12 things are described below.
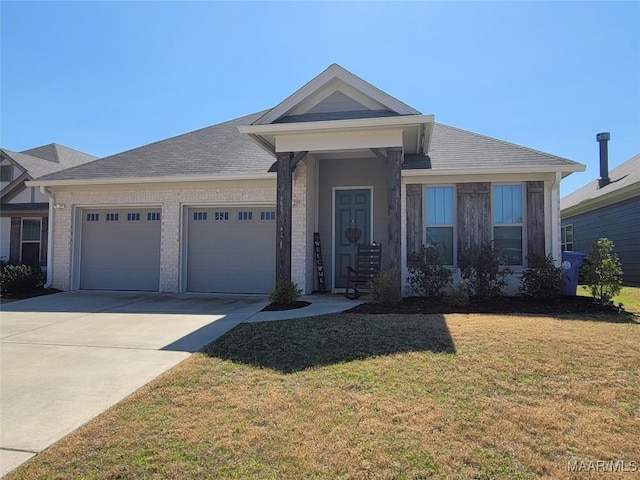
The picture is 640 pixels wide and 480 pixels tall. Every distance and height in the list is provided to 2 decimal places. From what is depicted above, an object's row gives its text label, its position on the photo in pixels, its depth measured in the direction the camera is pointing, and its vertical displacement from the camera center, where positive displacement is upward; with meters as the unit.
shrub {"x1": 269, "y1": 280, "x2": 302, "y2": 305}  8.09 -0.77
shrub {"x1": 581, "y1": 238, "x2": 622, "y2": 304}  7.99 -0.33
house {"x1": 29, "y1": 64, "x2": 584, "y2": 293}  8.75 +1.30
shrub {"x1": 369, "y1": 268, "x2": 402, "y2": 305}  7.89 -0.64
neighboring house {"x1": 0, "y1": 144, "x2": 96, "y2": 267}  14.02 +1.22
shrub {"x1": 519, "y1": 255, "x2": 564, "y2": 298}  8.48 -0.51
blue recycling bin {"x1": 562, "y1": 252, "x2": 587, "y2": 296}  9.44 -0.34
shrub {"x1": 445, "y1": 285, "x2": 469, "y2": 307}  7.84 -0.81
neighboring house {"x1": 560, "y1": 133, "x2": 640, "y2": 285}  14.15 +1.56
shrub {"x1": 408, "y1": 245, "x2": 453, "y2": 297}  8.88 -0.45
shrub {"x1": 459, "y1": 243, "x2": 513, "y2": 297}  8.73 -0.40
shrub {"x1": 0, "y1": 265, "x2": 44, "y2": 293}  10.66 -0.68
